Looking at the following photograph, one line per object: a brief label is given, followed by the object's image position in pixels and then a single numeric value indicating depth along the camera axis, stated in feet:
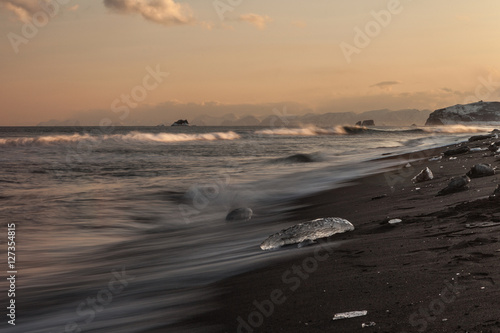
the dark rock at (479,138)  85.35
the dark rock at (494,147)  49.54
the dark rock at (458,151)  54.44
